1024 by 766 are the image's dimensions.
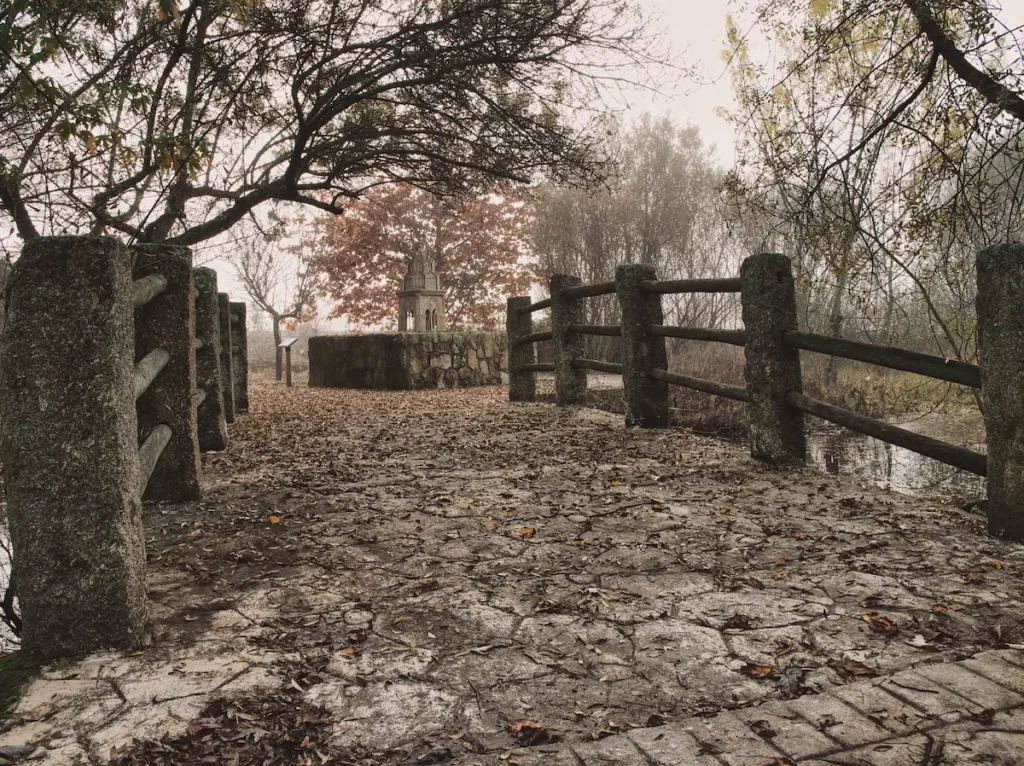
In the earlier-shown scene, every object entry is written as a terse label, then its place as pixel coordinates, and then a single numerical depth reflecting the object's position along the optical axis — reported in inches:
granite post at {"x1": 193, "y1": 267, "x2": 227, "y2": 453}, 204.4
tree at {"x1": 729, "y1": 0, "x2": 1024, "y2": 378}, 148.3
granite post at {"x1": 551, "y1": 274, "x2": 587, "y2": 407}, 293.4
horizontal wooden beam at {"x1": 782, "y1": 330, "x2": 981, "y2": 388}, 120.2
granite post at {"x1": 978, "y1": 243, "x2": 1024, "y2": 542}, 105.9
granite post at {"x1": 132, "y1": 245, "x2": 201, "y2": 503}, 133.7
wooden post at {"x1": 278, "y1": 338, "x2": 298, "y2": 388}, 548.3
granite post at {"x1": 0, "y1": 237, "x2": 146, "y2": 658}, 73.6
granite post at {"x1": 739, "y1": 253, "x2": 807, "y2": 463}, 171.0
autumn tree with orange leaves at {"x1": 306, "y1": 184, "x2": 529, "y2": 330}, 754.2
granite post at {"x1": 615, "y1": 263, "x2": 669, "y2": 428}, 238.2
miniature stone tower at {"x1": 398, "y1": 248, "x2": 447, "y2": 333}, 551.5
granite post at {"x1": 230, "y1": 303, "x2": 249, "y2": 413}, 324.2
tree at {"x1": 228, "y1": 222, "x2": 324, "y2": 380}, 825.5
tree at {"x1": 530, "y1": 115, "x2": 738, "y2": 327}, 553.9
